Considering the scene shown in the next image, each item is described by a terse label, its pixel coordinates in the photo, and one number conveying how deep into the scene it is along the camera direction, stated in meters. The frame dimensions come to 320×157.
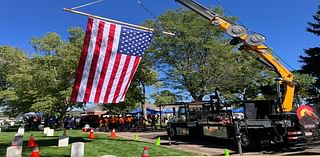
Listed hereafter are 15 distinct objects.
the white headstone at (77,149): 9.86
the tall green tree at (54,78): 35.34
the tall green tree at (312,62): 38.31
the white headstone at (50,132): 22.98
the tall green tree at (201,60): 33.47
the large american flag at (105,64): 13.30
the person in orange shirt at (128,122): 37.76
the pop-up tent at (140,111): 47.31
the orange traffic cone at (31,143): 15.25
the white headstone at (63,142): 15.60
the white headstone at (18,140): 13.34
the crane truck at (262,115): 15.65
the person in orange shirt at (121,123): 36.64
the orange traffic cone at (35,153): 8.48
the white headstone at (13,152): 8.57
